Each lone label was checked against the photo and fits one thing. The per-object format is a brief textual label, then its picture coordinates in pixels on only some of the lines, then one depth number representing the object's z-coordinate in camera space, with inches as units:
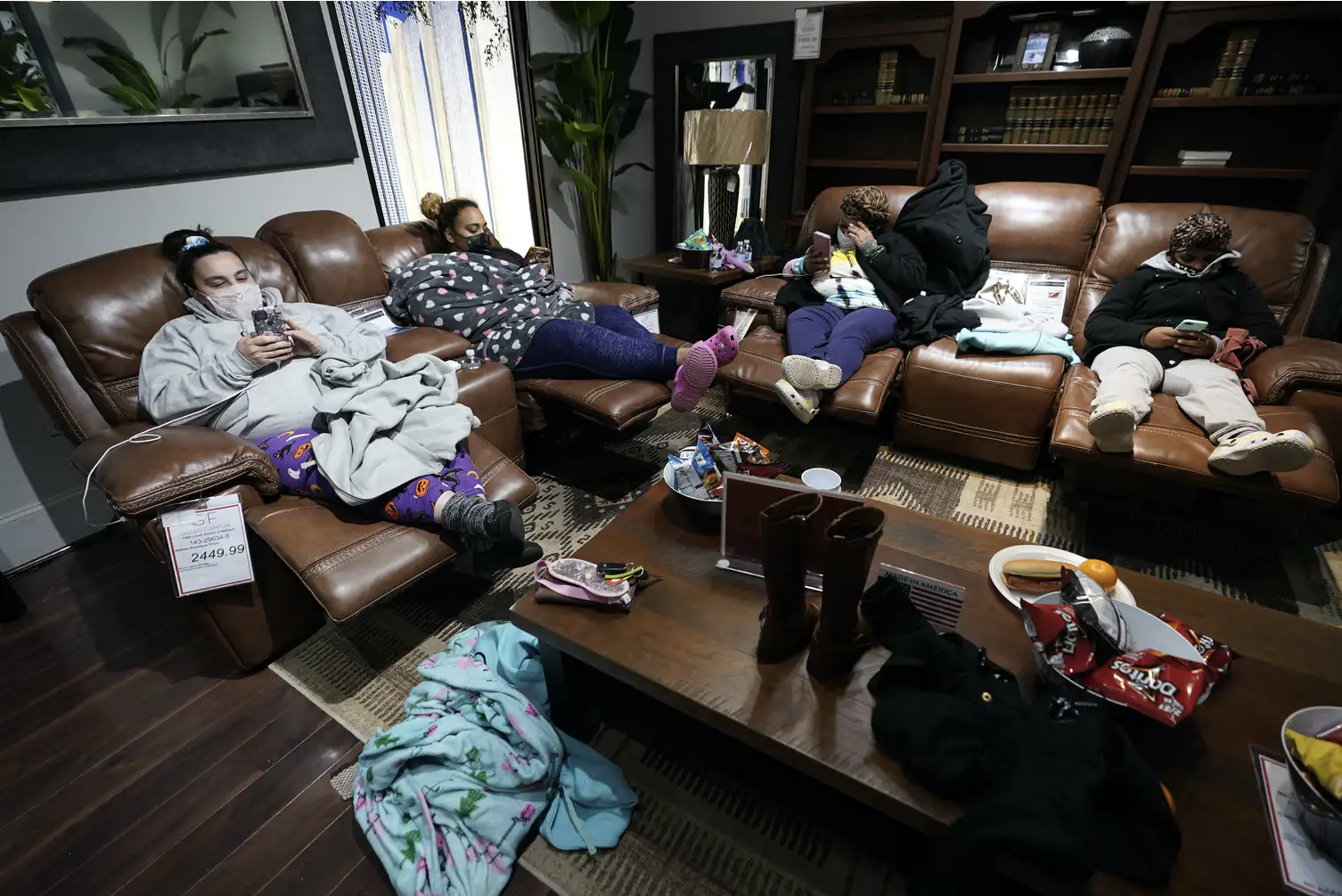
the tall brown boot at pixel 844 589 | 32.6
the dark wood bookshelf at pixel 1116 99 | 94.1
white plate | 43.0
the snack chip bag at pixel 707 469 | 54.0
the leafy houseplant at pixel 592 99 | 123.0
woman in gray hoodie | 58.6
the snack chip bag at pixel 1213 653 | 36.7
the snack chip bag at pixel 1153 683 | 32.9
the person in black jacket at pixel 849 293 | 85.7
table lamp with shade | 119.0
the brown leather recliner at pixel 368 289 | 77.8
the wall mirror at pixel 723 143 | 120.6
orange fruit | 42.6
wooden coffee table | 30.4
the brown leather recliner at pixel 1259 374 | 65.7
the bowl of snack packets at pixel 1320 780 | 27.5
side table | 121.4
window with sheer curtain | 98.4
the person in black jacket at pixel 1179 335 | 68.8
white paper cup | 51.0
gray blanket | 57.7
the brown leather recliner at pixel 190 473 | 51.6
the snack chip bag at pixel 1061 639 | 35.1
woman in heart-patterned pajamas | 80.7
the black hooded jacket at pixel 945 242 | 93.7
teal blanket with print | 41.6
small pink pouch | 44.1
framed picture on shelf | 106.7
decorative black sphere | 100.7
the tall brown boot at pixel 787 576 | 34.1
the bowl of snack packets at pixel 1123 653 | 33.4
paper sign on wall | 120.4
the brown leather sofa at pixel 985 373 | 82.3
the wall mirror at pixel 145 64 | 65.3
